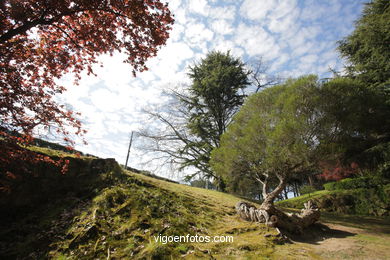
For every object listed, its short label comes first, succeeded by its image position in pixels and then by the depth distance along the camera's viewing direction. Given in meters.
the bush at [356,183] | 12.03
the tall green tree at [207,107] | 11.98
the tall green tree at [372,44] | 8.18
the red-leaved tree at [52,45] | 2.85
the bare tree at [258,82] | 12.97
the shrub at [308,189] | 16.56
